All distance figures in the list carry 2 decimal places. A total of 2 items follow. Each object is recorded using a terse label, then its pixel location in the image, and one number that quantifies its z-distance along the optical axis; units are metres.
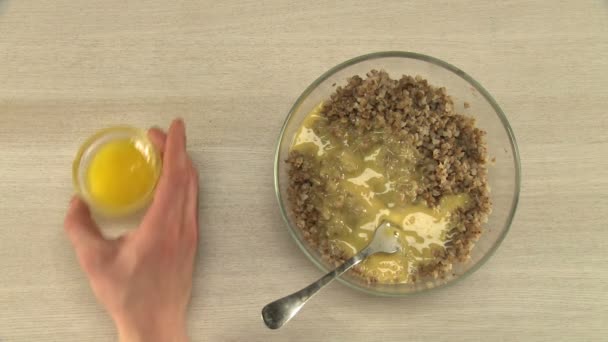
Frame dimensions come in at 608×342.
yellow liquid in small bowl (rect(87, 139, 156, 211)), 0.97
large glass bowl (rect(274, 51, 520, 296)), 0.93
